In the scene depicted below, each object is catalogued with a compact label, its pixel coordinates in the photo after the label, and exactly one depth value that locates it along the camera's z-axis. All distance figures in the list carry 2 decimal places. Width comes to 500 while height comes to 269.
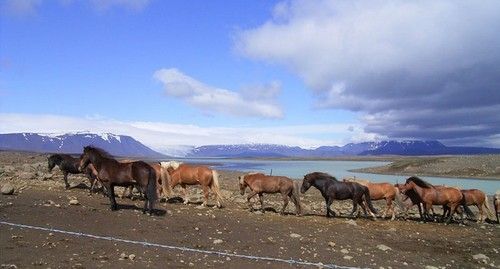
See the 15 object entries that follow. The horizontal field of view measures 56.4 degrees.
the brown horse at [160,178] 18.21
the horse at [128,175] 15.11
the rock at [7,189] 15.60
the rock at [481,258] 13.59
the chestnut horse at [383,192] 20.89
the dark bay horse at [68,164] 19.36
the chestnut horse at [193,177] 19.17
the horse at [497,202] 21.44
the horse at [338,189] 19.45
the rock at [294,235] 13.95
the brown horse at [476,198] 21.55
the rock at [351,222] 17.34
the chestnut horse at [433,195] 20.45
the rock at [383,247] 13.73
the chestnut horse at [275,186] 19.06
